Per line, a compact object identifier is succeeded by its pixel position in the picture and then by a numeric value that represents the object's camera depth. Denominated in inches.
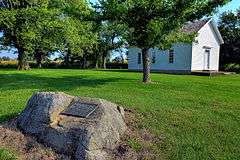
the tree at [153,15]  338.9
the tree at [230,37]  873.0
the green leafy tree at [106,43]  1047.4
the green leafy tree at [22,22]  663.5
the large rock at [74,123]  145.2
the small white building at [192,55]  734.7
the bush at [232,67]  774.7
